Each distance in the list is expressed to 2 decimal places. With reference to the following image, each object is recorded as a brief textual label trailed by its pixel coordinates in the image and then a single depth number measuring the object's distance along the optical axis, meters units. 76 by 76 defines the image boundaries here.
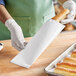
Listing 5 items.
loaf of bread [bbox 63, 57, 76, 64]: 1.39
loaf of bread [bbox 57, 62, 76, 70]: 1.34
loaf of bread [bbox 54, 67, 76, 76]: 1.30
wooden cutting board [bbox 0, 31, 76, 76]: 1.40
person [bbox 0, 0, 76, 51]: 1.93
